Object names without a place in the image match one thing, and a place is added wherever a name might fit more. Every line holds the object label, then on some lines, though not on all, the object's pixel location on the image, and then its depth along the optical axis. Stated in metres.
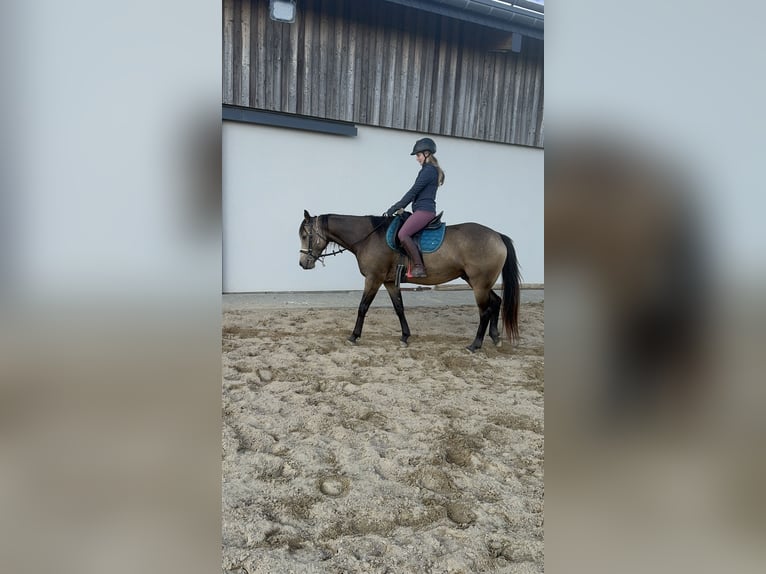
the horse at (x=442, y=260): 4.01
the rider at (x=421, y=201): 3.99
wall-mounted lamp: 5.34
